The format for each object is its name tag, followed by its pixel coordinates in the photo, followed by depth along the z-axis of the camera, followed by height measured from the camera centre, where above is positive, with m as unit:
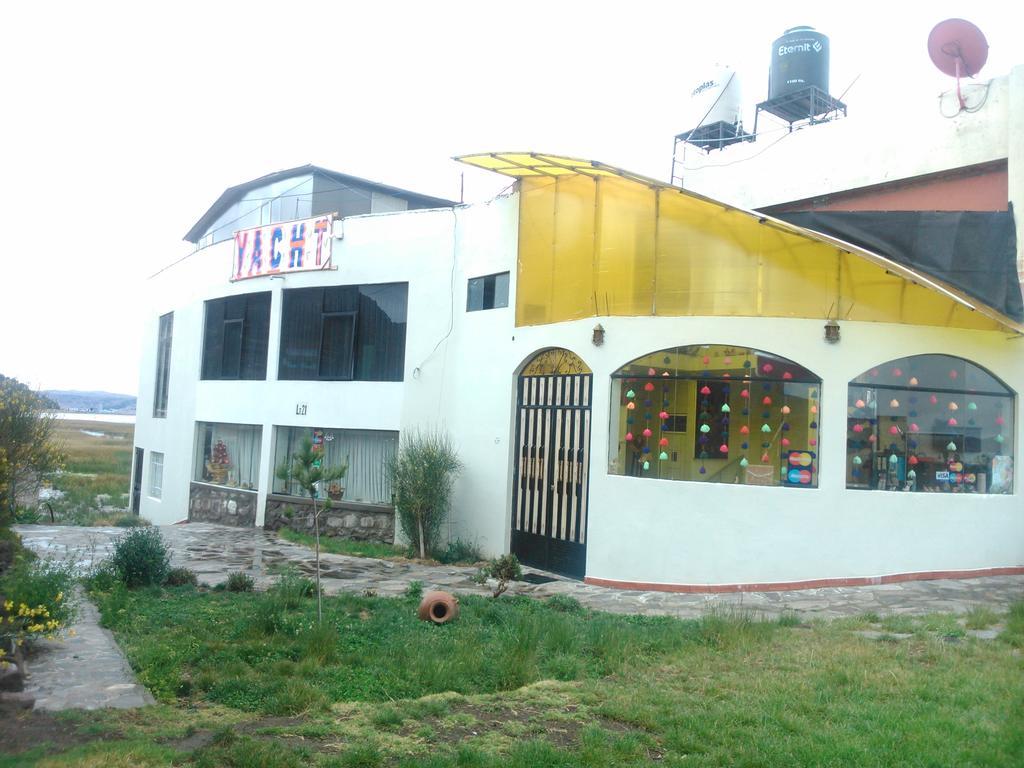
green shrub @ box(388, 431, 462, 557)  14.60 -0.66
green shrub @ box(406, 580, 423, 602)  10.50 -1.78
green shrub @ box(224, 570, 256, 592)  10.66 -1.76
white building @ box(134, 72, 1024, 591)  11.71 +0.93
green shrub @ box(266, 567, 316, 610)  9.00 -1.62
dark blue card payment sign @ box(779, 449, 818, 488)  11.76 -0.07
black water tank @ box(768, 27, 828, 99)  18.67 +8.69
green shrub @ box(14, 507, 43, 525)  17.31 -1.80
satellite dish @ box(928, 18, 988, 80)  13.48 +6.58
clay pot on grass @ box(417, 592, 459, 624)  9.02 -1.68
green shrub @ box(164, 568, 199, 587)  10.80 -1.77
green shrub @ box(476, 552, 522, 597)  11.65 -1.63
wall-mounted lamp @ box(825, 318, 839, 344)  11.73 +1.80
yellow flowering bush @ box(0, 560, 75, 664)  6.45 -1.39
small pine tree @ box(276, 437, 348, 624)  8.54 -0.27
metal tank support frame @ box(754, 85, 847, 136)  18.55 +7.76
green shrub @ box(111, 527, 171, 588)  10.45 -1.51
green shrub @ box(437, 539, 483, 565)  14.59 -1.77
